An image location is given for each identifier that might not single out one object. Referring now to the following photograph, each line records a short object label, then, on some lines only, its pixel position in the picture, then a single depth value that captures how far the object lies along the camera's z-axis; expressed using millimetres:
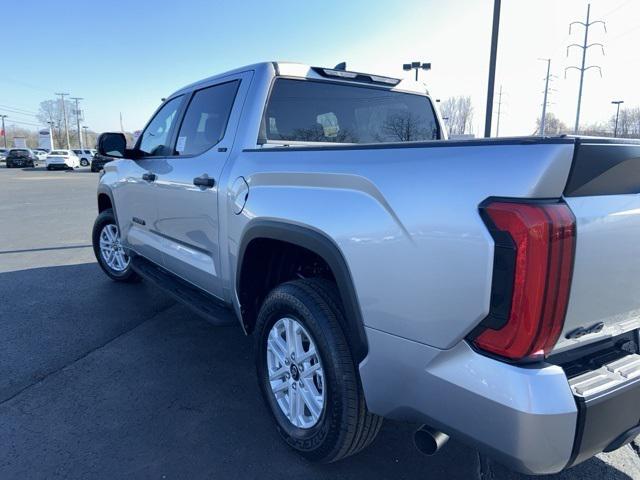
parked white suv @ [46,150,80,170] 40106
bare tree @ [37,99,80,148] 106438
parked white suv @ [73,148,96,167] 49750
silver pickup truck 1469
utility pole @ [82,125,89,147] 117450
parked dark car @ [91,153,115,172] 36188
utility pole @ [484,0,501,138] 9188
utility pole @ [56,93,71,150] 101250
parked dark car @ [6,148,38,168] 43625
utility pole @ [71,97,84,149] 94281
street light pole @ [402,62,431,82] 19078
